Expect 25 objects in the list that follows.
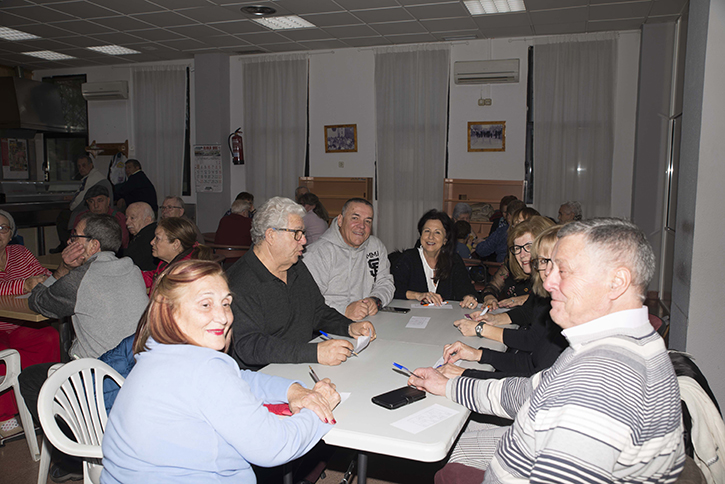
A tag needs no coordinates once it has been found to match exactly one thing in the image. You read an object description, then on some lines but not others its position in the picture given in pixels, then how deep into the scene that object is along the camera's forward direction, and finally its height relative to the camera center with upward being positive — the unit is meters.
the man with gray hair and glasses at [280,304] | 2.11 -0.57
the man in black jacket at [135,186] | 8.28 -0.05
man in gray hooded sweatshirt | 3.38 -0.50
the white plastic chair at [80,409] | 1.70 -0.83
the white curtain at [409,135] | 7.75 +0.83
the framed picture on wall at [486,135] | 7.58 +0.80
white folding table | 1.49 -0.75
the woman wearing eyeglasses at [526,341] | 2.01 -0.71
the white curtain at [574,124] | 7.03 +0.94
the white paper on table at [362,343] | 2.24 -0.70
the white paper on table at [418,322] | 2.77 -0.76
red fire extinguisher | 8.79 +0.66
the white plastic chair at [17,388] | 2.77 -1.15
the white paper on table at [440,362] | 2.15 -0.75
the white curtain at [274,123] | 8.50 +1.08
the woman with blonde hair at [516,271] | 2.83 -0.52
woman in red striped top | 3.20 -0.99
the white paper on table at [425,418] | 1.57 -0.75
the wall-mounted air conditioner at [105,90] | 9.23 +1.71
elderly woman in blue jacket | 1.27 -0.57
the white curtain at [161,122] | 9.18 +1.13
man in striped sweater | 1.05 -0.44
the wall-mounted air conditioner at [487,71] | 7.16 +1.69
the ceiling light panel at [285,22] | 6.59 +2.18
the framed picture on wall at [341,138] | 8.32 +0.80
